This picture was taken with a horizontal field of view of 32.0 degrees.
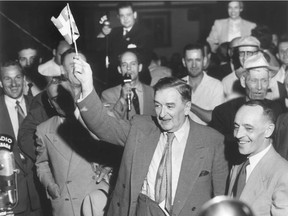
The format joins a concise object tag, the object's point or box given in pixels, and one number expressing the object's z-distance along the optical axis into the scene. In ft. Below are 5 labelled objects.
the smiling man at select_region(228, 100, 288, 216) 11.06
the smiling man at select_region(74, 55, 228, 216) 12.35
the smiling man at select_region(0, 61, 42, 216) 17.13
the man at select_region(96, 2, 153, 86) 23.21
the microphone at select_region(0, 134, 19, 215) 12.91
